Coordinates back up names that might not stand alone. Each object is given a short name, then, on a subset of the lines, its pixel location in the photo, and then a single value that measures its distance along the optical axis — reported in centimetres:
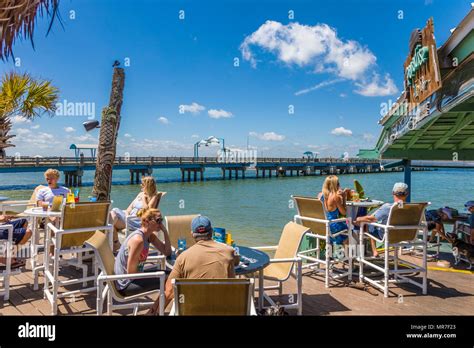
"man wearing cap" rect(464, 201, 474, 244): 504
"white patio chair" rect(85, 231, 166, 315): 261
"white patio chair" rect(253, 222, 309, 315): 325
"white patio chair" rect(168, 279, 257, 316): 187
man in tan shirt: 223
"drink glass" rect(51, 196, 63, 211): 441
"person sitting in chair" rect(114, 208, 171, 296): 273
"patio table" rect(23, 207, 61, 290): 405
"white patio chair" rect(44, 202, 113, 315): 352
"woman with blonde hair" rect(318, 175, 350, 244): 458
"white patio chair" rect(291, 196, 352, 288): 432
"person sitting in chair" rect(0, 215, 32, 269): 452
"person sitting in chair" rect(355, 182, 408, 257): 426
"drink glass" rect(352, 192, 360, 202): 524
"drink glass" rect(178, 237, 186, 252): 318
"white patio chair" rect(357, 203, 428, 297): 393
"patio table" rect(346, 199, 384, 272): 450
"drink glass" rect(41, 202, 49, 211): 469
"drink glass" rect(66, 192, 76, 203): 468
